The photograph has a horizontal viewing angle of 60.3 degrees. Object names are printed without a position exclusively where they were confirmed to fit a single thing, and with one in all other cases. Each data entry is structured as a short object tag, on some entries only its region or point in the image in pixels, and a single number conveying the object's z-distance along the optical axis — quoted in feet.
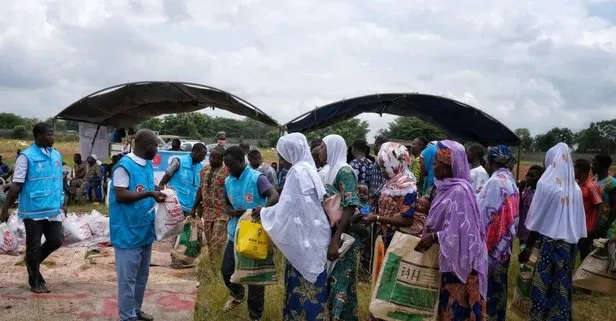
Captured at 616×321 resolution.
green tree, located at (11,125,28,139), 156.30
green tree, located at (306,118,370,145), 154.40
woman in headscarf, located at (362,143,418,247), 12.73
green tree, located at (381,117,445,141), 138.04
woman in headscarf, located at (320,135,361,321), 11.72
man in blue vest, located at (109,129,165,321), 13.21
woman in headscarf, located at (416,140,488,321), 11.08
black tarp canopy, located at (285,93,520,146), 33.01
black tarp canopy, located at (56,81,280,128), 33.68
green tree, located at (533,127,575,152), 147.95
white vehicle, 72.29
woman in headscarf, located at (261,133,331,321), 11.71
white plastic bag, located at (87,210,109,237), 27.43
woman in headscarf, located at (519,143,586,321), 14.21
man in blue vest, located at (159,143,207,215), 23.61
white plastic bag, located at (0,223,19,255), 22.59
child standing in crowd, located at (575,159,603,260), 17.66
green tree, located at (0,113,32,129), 227.20
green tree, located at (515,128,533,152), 144.45
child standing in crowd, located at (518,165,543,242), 17.69
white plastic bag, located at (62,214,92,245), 24.06
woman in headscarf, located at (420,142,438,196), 16.08
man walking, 17.30
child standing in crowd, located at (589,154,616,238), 19.11
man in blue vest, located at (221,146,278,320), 15.16
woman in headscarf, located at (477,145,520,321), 13.62
